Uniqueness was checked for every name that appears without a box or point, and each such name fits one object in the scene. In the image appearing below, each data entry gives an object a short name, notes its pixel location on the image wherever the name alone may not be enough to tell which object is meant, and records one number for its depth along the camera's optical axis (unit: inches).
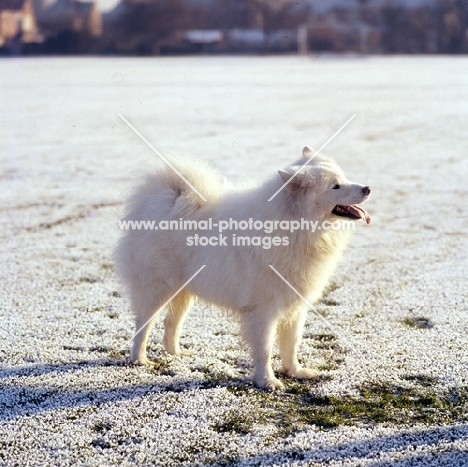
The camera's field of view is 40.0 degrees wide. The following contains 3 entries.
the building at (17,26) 1228.5
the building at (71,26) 1380.4
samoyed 140.9
